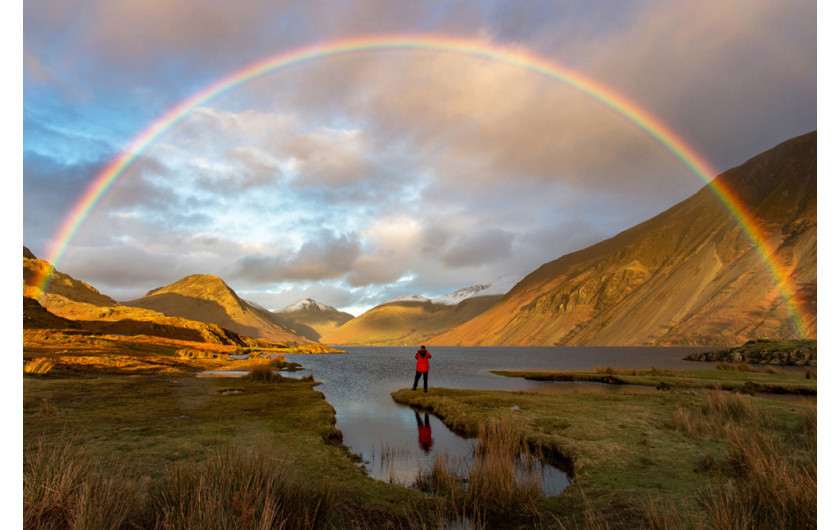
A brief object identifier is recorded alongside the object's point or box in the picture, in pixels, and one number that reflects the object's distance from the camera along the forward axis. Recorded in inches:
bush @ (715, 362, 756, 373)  1687.4
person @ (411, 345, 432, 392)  1042.1
